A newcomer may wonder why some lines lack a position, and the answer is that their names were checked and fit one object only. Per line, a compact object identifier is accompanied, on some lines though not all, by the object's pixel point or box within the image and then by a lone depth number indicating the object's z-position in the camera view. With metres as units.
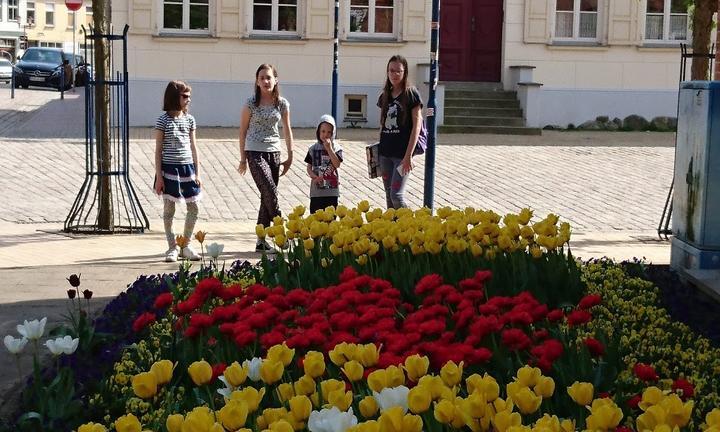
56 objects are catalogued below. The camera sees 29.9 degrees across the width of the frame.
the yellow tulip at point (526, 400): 3.48
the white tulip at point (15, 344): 4.80
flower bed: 3.47
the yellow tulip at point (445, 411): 3.36
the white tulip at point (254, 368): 3.96
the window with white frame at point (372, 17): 29.45
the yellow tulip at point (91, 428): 3.48
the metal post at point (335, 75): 19.36
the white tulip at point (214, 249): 6.49
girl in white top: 11.84
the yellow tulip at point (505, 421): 3.23
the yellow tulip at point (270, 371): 3.90
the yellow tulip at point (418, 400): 3.39
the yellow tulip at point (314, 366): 3.89
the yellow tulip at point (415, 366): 3.80
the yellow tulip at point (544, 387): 3.69
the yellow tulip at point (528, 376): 3.65
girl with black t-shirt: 11.32
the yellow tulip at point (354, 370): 3.91
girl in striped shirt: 11.31
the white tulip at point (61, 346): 4.78
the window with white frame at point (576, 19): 29.94
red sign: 39.90
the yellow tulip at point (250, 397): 3.57
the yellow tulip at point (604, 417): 3.25
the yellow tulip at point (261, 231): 7.02
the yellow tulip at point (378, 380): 3.62
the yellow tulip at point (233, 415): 3.36
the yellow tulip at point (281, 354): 4.01
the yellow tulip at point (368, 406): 3.49
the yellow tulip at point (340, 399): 3.46
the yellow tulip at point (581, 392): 3.63
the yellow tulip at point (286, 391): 3.84
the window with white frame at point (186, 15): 28.81
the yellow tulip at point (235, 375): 3.83
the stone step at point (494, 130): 28.11
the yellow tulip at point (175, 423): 3.40
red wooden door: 30.27
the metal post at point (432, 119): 12.27
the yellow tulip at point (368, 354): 4.00
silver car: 63.24
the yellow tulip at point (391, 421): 3.19
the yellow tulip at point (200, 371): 4.06
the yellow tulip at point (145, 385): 3.96
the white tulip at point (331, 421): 3.14
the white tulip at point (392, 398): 3.40
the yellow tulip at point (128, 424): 3.50
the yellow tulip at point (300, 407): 3.48
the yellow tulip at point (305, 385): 3.82
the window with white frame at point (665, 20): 30.22
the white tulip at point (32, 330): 4.90
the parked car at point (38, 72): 53.47
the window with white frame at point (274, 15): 29.27
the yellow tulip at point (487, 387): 3.45
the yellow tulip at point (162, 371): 4.03
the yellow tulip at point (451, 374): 3.67
